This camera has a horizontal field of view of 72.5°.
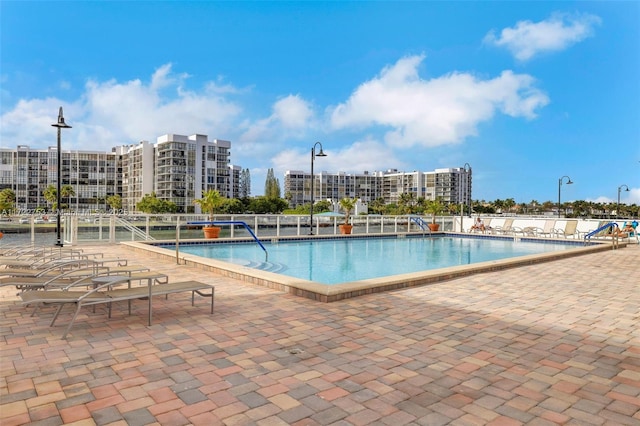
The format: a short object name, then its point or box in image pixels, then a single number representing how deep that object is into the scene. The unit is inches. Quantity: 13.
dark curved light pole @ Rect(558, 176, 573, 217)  1199.6
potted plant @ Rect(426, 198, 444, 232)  832.3
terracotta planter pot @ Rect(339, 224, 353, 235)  700.0
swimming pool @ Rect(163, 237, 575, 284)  389.4
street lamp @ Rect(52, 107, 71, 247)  472.3
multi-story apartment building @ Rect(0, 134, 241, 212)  3624.5
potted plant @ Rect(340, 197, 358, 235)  701.9
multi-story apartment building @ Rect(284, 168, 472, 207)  5487.2
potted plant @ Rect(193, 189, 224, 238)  669.3
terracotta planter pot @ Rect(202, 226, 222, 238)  550.3
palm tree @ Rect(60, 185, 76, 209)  3408.0
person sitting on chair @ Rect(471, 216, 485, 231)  822.3
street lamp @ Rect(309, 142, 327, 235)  737.1
